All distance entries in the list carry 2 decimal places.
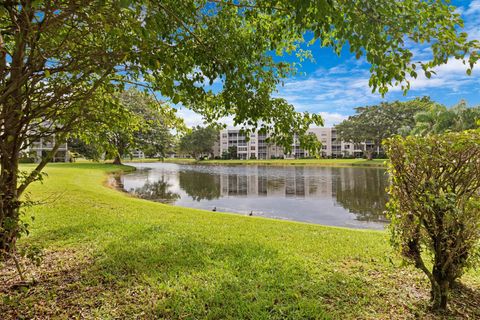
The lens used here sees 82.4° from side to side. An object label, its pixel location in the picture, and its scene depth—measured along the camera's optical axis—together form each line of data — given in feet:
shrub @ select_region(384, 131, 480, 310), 10.50
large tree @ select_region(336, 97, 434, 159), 198.90
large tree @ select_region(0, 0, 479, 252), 7.70
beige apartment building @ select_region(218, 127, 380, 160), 289.74
